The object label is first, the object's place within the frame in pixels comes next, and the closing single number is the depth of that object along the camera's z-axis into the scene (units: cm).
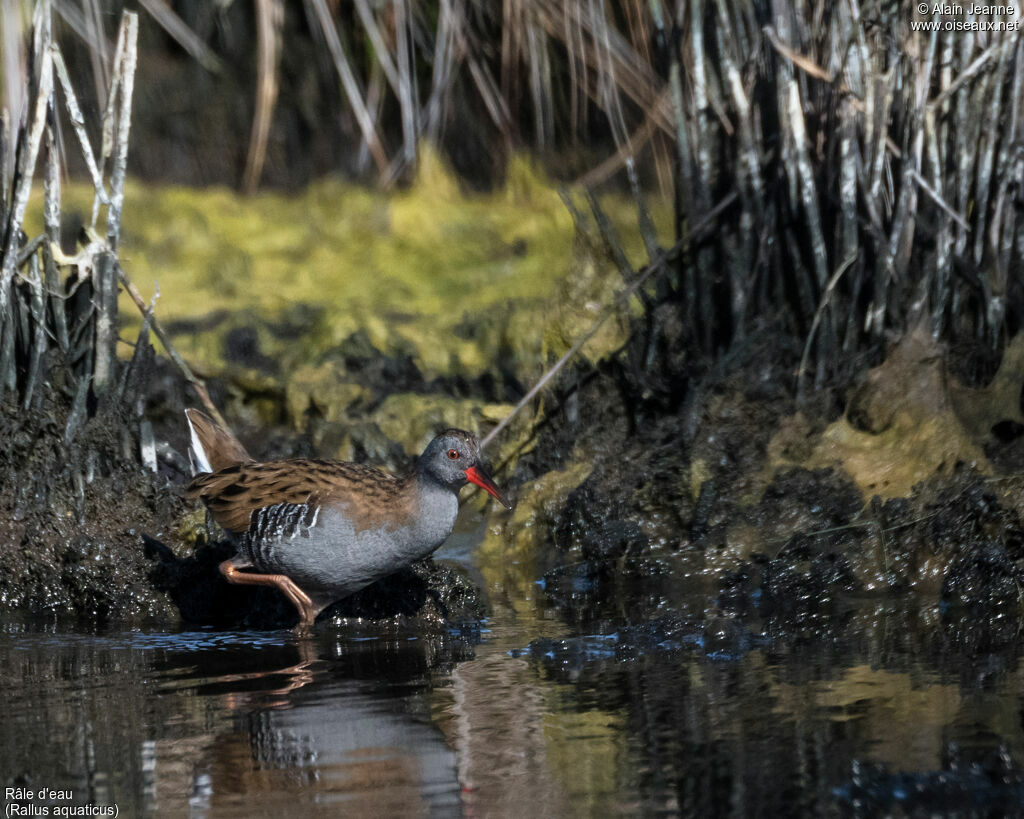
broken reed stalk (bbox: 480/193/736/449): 1291
